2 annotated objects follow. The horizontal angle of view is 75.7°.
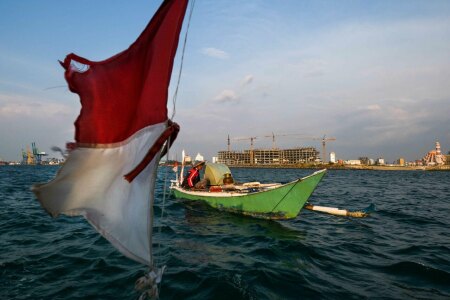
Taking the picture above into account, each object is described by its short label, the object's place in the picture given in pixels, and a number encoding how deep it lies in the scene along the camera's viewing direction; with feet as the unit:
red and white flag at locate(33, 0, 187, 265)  10.31
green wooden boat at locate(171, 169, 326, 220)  39.86
